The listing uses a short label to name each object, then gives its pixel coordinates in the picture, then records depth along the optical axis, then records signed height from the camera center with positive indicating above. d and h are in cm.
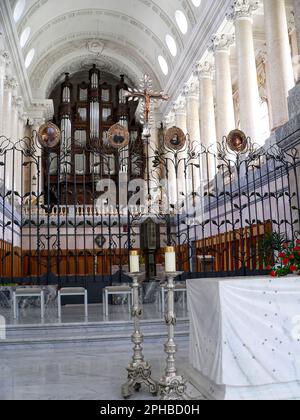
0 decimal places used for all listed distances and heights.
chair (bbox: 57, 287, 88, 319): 620 -25
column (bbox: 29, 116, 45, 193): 2033 +721
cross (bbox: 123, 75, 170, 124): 1428 +588
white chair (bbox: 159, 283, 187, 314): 629 -27
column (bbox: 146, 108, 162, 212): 2065 +708
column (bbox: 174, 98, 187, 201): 1831 +667
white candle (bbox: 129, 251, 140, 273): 309 +7
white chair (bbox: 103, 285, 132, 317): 633 -26
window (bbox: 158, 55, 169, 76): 2009 +972
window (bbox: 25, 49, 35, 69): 1934 +990
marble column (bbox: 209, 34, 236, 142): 1328 +577
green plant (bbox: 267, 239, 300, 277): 312 +1
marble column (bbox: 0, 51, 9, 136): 1422 +694
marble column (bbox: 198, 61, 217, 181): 1490 +560
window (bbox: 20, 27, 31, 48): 1755 +986
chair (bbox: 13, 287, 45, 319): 600 -24
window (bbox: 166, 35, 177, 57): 1852 +982
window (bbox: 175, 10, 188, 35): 1674 +983
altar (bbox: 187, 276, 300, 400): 260 -44
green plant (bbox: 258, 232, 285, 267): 574 +32
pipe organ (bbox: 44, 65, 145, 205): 2138 +838
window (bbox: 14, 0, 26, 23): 1560 +979
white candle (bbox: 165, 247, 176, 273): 287 +7
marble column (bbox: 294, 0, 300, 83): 664 +394
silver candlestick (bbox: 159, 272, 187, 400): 274 -67
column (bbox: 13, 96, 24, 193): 1765 +622
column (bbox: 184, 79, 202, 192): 1684 +637
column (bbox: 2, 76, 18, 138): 1543 +641
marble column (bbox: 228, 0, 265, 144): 1162 +555
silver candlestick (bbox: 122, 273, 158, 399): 294 -68
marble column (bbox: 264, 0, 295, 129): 1008 +498
